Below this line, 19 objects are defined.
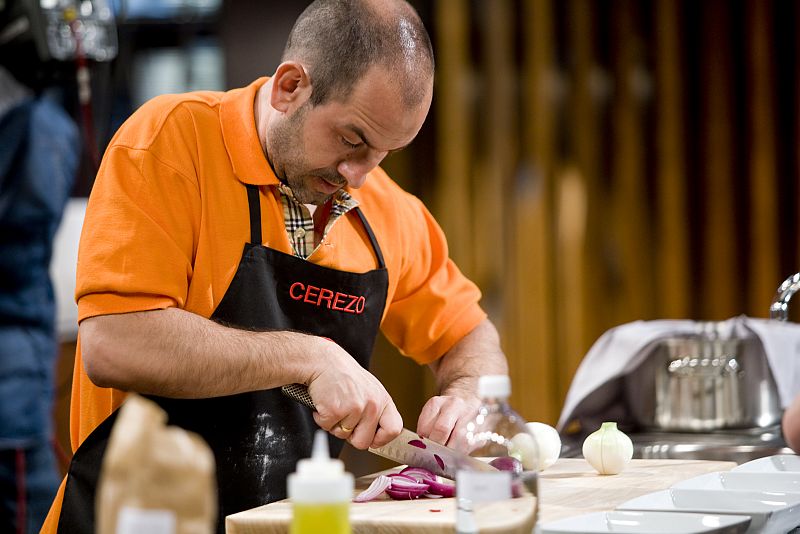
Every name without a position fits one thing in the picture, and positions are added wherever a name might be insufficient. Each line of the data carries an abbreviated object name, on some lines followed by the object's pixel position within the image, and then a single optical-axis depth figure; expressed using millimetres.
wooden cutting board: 3237
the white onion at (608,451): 3600
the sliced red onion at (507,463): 3187
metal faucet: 3830
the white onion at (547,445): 3631
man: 3410
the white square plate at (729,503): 3288
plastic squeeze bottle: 2890
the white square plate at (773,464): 3560
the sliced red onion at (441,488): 3430
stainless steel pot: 3992
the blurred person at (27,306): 4550
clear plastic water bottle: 3063
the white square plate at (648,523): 3181
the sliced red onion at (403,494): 3413
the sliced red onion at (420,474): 3447
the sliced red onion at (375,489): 3393
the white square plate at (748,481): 3452
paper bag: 2619
